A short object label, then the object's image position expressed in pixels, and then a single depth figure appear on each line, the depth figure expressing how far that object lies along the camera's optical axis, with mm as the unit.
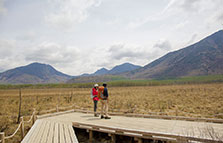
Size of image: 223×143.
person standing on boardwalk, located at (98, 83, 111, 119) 10071
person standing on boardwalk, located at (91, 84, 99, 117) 11490
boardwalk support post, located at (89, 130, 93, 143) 8695
